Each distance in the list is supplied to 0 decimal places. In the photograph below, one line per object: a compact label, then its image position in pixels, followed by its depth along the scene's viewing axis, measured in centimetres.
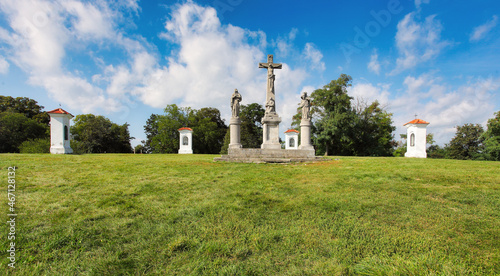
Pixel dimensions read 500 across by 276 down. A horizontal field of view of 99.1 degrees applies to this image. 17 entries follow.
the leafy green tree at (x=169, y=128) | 3244
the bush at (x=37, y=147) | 1808
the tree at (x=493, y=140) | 1967
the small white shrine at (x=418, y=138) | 1678
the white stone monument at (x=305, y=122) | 1222
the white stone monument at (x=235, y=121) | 1152
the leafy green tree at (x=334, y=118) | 2475
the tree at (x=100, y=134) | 3247
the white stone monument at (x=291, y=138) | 2575
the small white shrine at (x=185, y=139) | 2358
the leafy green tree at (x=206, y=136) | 3362
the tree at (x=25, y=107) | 3040
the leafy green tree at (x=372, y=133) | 2666
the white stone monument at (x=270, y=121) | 1180
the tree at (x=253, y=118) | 3625
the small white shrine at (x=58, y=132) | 1598
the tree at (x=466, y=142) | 2361
